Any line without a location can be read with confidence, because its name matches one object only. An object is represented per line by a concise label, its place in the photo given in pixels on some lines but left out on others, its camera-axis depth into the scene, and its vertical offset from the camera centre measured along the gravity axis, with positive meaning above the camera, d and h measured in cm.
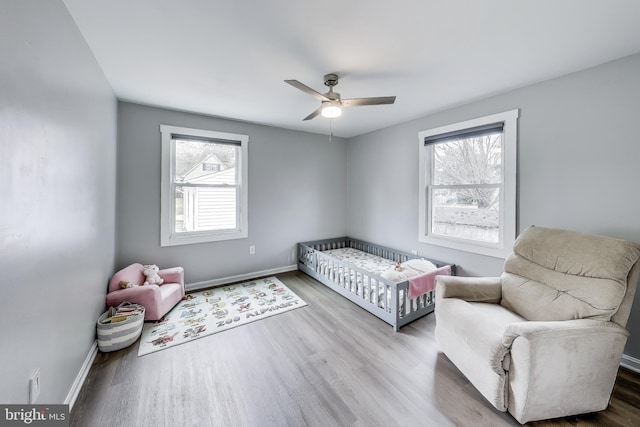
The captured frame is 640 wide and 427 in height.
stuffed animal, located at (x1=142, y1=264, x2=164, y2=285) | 282 -76
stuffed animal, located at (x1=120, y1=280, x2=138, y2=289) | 254 -79
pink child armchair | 244 -89
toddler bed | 251 -80
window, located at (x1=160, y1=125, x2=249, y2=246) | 323 +36
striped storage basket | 207 -106
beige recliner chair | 140 -75
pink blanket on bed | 251 -76
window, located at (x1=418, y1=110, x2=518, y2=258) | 261 +35
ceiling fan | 214 +101
